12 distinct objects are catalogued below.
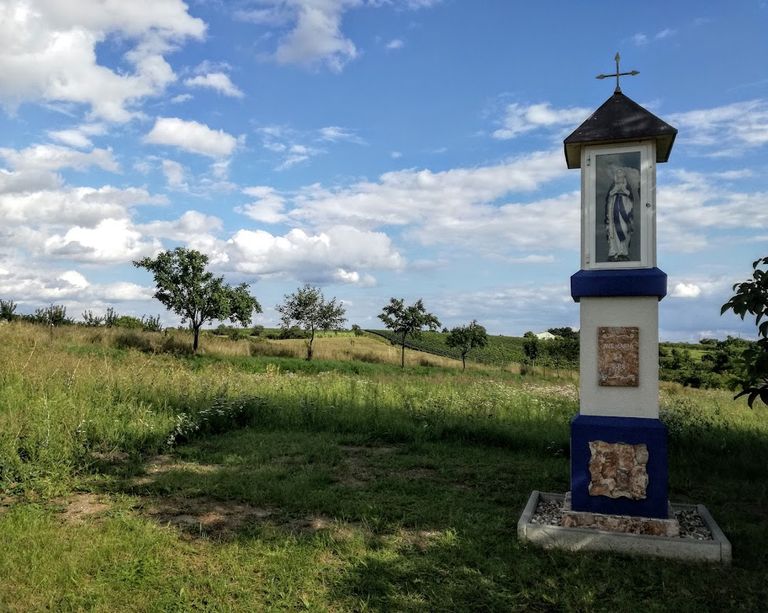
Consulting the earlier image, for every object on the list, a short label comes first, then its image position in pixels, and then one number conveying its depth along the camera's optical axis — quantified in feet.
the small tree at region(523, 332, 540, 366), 150.61
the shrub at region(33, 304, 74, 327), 99.45
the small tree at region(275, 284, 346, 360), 127.13
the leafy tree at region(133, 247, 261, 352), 102.32
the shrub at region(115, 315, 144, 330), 116.67
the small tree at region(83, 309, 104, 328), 108.51
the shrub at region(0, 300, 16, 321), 95.96
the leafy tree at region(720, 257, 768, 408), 15.89
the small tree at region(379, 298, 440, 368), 129.59
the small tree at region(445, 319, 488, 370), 132.98
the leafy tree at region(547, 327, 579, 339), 141.60
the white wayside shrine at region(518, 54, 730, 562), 17.79
